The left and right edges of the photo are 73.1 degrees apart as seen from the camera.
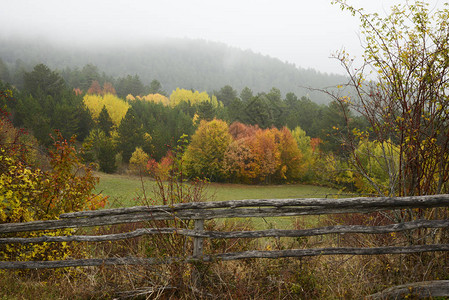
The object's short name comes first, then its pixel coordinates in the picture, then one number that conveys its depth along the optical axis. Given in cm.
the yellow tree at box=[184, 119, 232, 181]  4162
